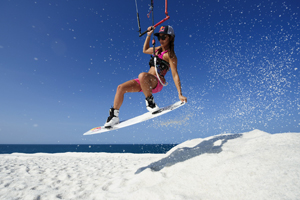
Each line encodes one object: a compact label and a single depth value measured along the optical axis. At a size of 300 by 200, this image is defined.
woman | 3.51
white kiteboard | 3.57
